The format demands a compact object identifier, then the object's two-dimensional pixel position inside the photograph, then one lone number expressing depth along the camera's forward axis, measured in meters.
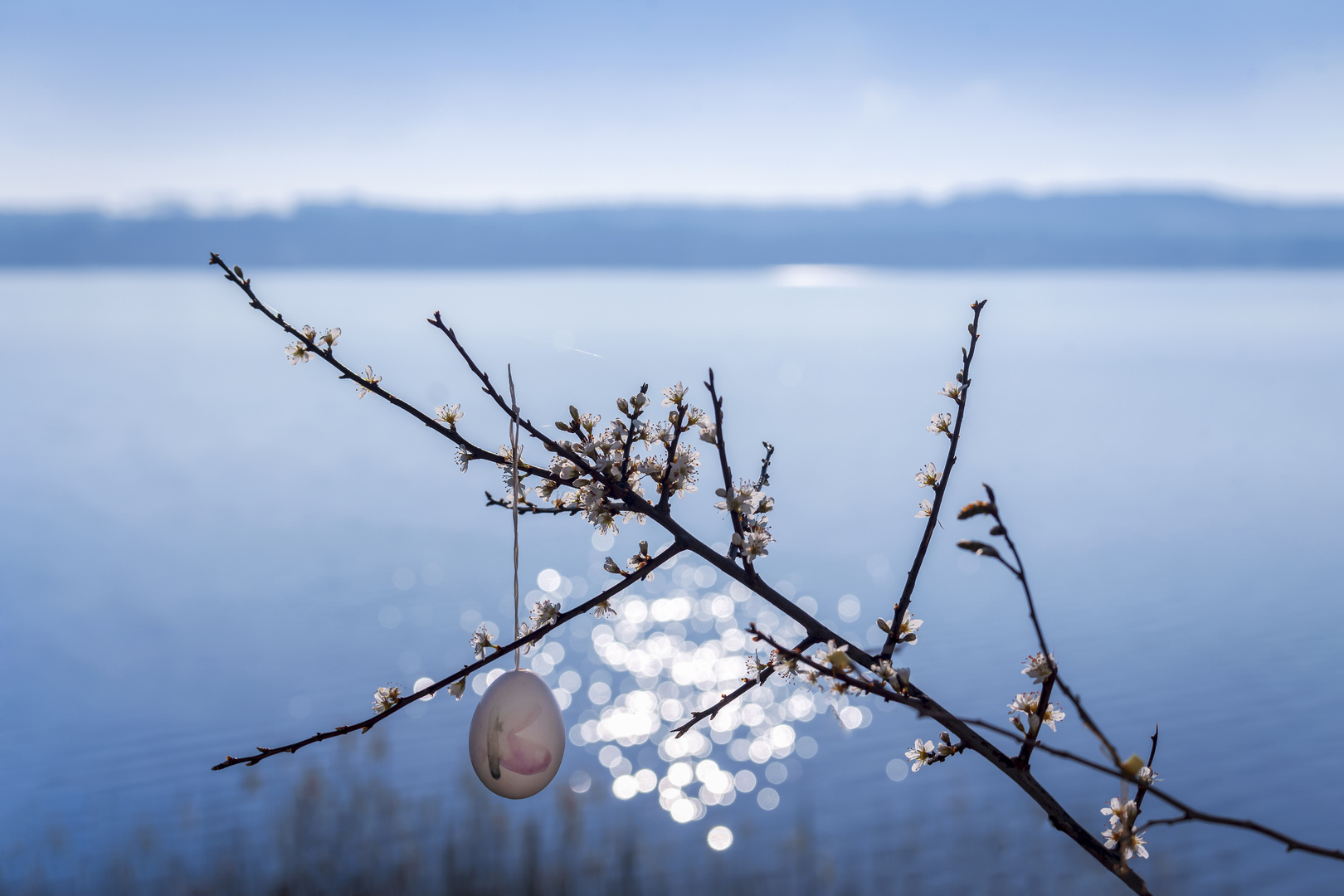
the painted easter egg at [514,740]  0.76
